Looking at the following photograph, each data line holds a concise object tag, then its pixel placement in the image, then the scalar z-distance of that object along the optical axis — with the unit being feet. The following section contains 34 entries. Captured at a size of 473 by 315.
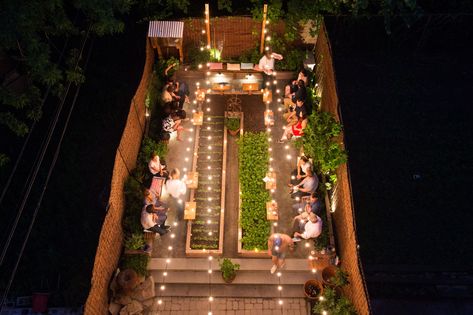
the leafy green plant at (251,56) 49.85
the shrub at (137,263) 35.86
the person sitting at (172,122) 43.42
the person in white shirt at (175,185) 39.12
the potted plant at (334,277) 33.42
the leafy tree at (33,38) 28.55
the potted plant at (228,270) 35.58
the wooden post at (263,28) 45.27
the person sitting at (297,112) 43.32
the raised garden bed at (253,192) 37.76
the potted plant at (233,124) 43.93
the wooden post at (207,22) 44.92
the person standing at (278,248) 35.76
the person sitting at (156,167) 40.19
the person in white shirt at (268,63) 48.34
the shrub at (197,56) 49.60
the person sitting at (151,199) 37.68
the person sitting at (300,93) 44.34
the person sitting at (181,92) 46.09
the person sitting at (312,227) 36.11
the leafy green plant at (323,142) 36.34
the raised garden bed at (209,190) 38.27
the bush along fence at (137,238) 34.22
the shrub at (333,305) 32.17
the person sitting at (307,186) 38.83
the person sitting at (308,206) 36.58
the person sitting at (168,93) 45.14
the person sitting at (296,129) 42.69
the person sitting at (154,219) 36.55
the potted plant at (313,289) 34.91
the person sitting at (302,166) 39.53
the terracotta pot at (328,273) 35.32
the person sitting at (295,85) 45.70
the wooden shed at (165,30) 45.24
